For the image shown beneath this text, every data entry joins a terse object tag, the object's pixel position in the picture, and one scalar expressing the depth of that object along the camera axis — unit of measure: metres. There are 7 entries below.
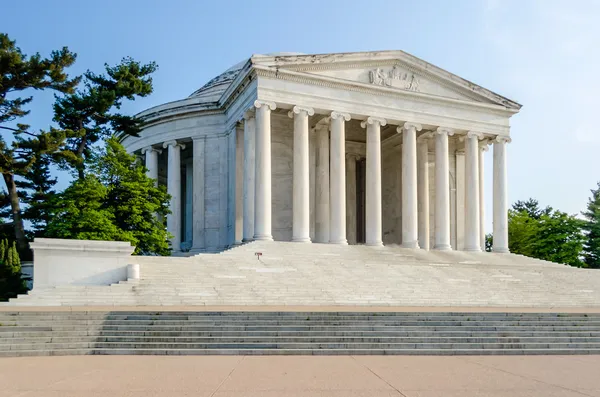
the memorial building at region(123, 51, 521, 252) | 51.19
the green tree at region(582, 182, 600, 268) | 88.50
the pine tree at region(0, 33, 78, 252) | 43.62
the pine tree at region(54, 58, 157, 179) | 50.78
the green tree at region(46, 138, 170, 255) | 43.28
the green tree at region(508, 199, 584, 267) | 84.00
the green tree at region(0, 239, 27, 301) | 38.31
